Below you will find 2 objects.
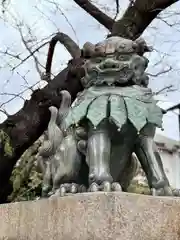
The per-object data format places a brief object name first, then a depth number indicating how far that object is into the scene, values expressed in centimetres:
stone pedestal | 209
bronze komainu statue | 257
